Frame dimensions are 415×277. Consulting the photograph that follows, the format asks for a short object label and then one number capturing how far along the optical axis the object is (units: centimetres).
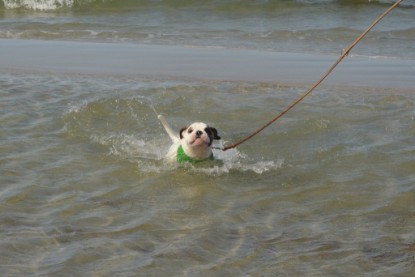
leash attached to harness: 999
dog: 1161
